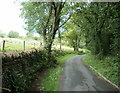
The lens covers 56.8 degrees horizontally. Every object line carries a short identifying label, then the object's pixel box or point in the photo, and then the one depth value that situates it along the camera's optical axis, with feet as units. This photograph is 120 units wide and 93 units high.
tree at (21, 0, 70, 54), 43.41
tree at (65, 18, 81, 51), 129.49
